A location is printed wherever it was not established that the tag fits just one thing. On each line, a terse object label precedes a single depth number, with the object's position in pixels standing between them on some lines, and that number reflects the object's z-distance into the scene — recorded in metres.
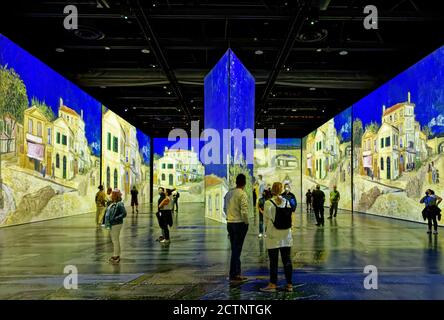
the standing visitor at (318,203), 15.69
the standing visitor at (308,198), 25.34
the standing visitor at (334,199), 18.55
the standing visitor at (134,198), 23.67
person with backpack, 5.55
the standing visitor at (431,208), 12.46
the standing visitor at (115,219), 7.92
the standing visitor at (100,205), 15.62
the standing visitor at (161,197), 10.73
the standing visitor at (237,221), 6.37
